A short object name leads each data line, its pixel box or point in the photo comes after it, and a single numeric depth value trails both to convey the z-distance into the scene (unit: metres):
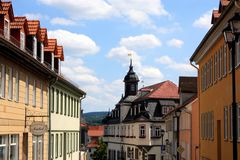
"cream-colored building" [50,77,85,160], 31.83
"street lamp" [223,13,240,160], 13.20
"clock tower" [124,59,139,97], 95.15
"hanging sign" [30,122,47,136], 21.95
